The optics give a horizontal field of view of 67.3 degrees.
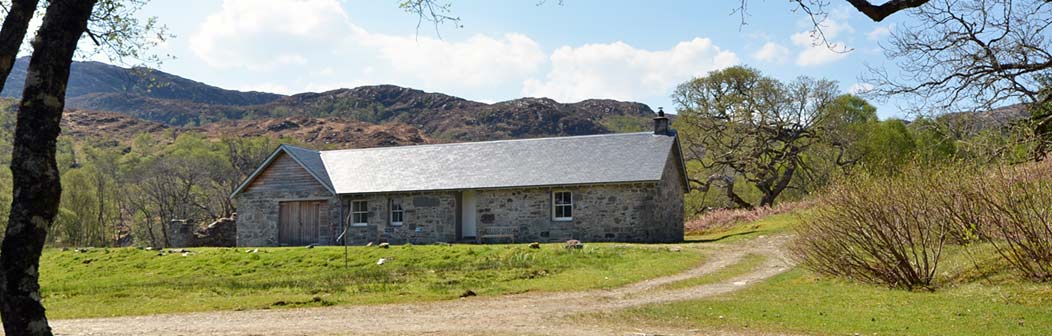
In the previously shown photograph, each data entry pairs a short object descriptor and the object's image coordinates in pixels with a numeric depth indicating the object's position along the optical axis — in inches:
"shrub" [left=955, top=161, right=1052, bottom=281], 459.5
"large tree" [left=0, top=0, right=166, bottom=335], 233.0
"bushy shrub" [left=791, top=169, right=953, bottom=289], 508.4
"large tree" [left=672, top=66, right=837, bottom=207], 1665.8
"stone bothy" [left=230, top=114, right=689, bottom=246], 1124.5
